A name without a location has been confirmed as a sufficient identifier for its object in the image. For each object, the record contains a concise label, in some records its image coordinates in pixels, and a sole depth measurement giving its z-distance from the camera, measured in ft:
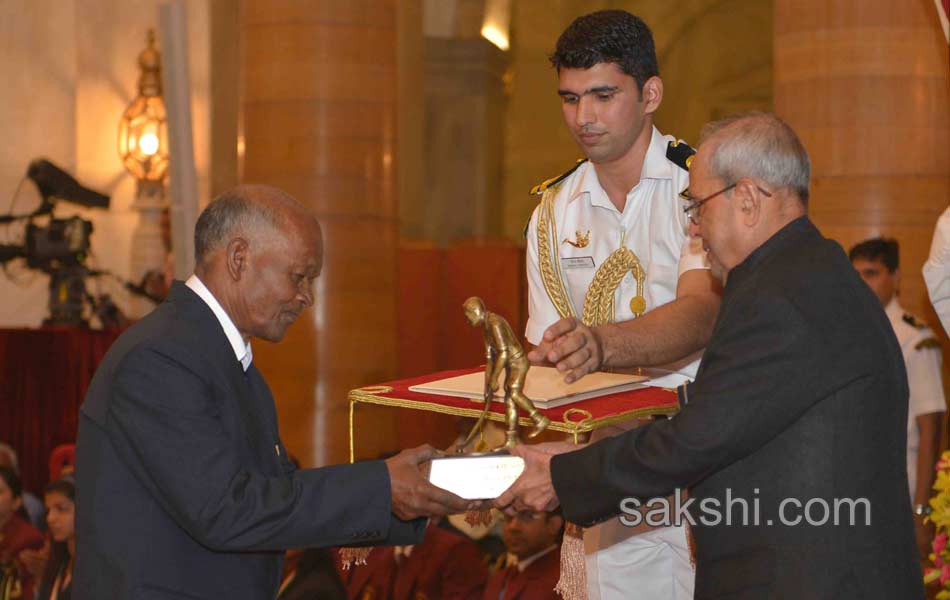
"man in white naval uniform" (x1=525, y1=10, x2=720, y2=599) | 12.79
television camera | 30.99
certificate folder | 11.63
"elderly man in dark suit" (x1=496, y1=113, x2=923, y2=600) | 9.18
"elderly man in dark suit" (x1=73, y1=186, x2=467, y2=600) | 10.06
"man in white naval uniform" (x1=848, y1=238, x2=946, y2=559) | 23.03
